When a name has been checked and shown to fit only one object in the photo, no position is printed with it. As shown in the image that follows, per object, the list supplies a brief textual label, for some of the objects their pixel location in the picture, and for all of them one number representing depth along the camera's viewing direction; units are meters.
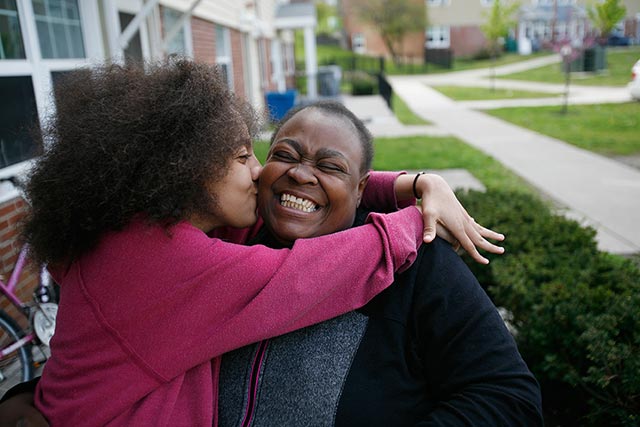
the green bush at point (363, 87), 23.56
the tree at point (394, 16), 44.69
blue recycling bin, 15.20
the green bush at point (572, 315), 2.43
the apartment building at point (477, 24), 47.97
